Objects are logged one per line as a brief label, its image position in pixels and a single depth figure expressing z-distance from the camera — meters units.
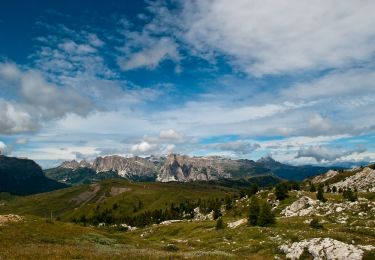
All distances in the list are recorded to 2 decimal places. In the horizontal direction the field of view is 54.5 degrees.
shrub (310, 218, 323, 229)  57.38
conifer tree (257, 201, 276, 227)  65.38
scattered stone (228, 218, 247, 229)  79.44
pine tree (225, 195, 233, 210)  149.45
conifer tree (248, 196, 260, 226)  71.62
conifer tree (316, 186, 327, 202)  98.44
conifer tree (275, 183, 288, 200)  113.50
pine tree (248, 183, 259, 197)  157.55
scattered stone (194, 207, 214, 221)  145.75
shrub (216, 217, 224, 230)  78.94
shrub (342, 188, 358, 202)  89.43
